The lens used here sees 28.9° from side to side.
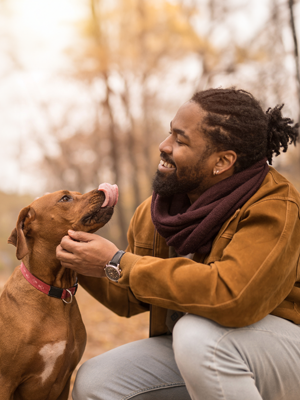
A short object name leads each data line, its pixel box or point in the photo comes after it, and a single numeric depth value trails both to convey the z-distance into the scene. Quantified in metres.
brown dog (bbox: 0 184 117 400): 1.34
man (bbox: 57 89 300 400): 1.19
